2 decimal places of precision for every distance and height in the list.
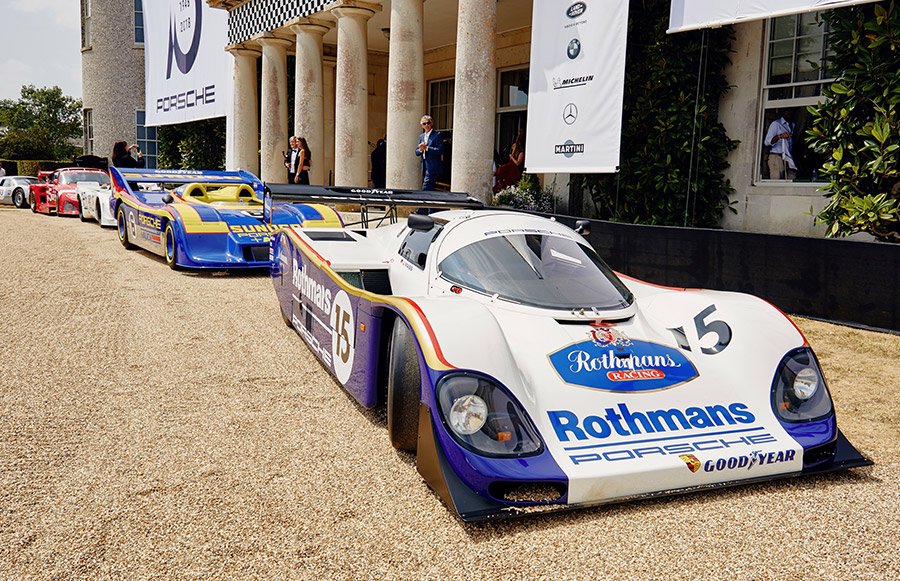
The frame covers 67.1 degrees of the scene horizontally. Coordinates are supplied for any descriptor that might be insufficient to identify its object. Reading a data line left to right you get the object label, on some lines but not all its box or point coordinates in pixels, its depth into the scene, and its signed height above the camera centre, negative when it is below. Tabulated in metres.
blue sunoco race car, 8.08 -0.22
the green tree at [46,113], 63.41 +8.00
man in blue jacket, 10.82 +0.94
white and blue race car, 2.54 -0.70
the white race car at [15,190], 20.33 +0.23
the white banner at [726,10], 6.03 +2.02
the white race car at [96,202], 13.11 -0.05
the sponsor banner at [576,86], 7.88 +1.57
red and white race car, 15.60 +0.20
